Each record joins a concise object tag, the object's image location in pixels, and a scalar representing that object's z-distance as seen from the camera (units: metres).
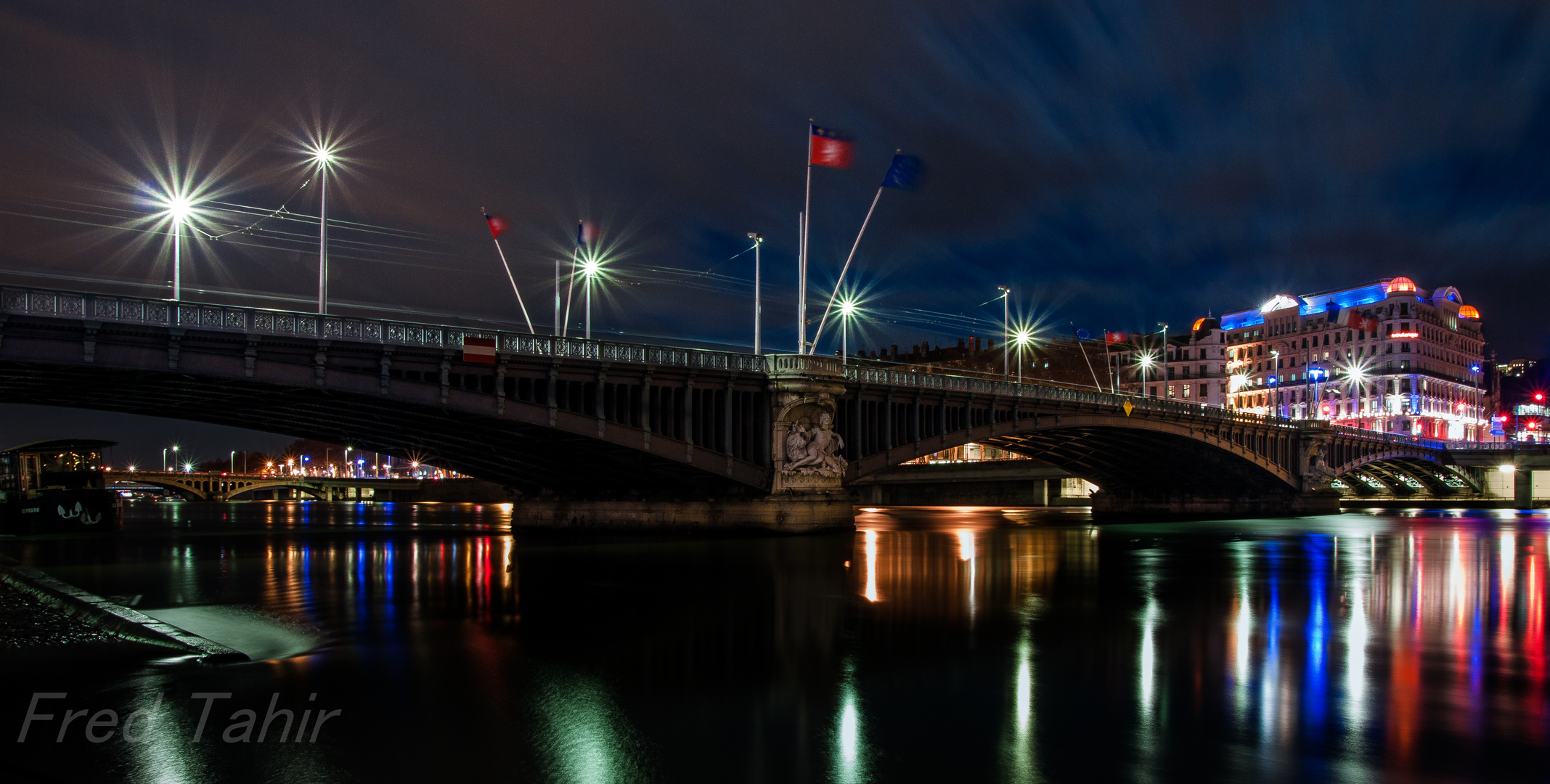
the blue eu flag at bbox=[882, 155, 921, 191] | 49.12
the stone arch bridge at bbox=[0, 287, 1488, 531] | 40.16
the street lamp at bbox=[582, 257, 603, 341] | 57.78
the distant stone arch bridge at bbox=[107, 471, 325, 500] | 172.50
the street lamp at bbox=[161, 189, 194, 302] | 40.47
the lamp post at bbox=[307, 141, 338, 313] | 44.66
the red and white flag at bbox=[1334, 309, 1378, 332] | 120.81
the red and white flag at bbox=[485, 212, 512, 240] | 53.96
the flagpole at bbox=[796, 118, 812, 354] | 60.62
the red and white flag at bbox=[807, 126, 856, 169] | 47.69
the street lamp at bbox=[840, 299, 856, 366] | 68.53
